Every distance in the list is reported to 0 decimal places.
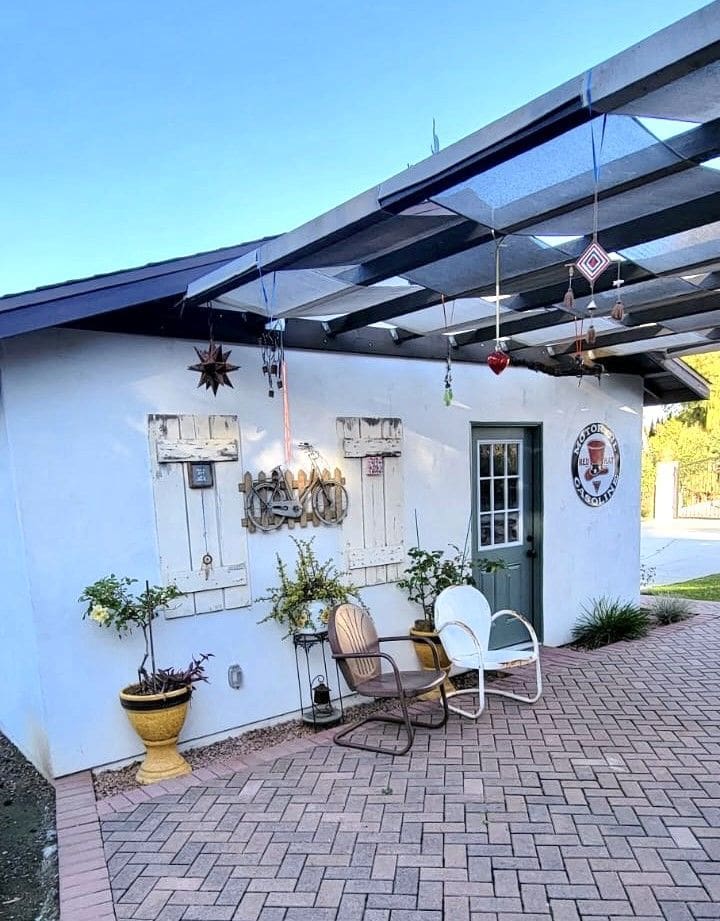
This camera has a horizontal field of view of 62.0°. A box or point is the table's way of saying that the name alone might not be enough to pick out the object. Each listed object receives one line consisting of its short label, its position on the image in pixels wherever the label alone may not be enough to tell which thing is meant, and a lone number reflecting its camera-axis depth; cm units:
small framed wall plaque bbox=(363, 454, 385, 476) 438
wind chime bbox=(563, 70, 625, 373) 181
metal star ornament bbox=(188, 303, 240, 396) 325
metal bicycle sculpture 387
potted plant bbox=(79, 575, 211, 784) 315
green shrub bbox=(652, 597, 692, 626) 631
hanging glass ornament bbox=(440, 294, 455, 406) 448
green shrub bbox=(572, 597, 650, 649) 565
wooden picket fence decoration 383
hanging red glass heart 291
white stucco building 197
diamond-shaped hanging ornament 205
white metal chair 387
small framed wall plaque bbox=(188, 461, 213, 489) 362
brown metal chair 345
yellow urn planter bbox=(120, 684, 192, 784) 315
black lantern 394
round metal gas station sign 589
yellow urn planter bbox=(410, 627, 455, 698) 437
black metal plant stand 384
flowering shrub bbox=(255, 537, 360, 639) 383
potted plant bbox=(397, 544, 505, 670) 443
